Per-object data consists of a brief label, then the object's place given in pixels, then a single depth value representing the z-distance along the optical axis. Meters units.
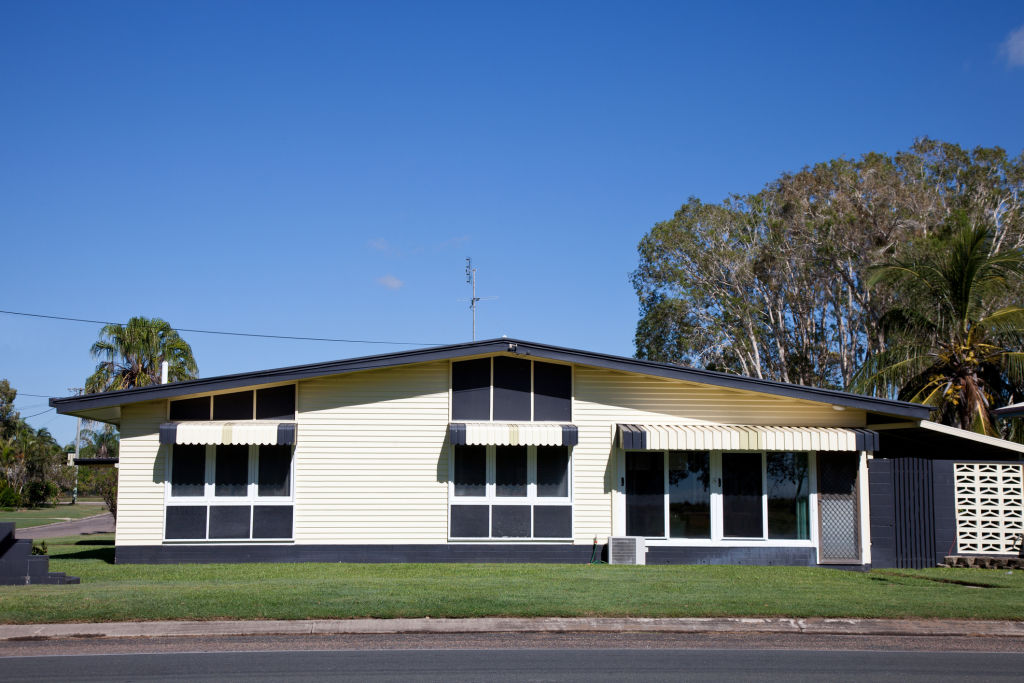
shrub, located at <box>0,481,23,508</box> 47.00
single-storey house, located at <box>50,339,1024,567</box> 17.33
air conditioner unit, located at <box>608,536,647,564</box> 17.61
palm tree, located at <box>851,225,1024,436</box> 20.98
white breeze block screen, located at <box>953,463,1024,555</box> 17.28
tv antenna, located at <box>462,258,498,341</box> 25.90
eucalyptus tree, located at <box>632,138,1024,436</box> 38.66
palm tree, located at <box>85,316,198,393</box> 37.97
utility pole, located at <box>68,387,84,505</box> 63.25
